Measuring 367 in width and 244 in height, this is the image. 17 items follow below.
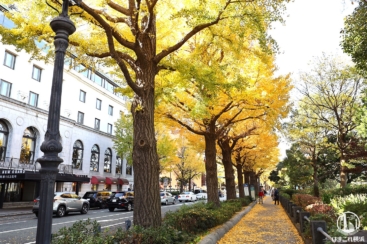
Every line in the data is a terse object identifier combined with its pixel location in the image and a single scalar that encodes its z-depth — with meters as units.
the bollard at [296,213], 10.91
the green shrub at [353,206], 8.75
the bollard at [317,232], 6.00
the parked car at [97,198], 24.77
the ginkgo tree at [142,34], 6.80
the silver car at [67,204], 17.53
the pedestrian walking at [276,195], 28.75
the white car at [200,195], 44.98
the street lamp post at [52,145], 3.31
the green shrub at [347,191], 18.43
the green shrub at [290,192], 29.58
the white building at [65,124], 23.97
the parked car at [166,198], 32.28
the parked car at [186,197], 39.97
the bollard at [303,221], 8.62
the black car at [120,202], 22.23
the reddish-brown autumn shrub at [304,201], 13.05
